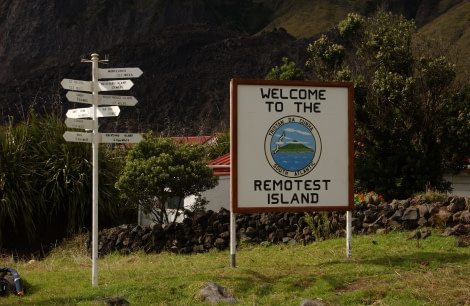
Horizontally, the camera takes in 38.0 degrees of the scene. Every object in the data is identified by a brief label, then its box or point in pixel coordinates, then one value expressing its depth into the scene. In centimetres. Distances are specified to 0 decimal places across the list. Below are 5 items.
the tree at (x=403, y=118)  1816
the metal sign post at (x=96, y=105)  970
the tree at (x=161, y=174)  1634
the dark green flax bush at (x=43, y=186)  1755
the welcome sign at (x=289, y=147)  1073
